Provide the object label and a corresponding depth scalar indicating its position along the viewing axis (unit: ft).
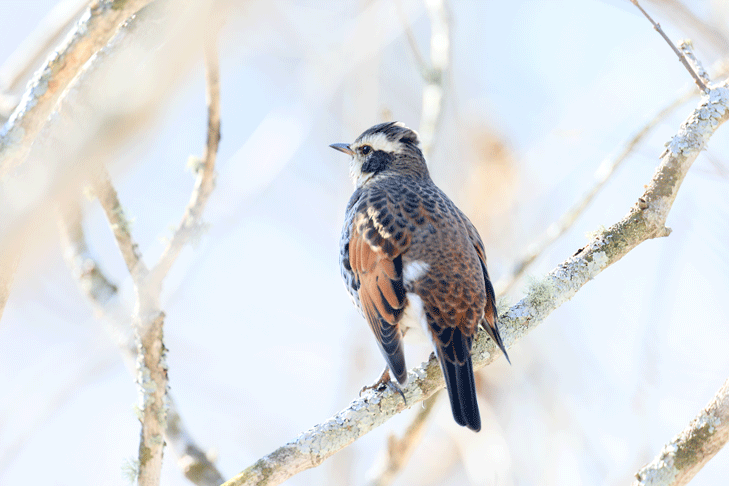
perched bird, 26.58
